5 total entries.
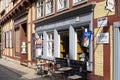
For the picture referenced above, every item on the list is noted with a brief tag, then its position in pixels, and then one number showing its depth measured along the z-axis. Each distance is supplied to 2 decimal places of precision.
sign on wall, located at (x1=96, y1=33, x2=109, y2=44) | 4.06
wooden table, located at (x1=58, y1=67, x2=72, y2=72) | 4.98
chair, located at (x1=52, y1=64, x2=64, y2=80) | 5.45
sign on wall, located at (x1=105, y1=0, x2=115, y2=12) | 3.74
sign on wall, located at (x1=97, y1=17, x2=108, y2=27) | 4.09
